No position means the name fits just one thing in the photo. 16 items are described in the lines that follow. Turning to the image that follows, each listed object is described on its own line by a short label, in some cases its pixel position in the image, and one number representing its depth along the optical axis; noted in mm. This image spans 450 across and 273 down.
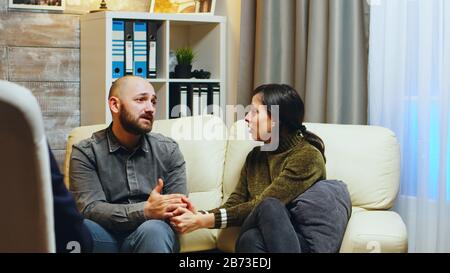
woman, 2457
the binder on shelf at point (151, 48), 3695
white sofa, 2471
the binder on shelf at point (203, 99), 3818
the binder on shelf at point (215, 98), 3854
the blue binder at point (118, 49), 3559
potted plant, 3857
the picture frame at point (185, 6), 3889
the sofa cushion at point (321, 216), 2494
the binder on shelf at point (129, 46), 3600
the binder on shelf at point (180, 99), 3783
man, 2525
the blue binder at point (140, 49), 3645
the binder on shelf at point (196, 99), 3799
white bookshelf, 3523
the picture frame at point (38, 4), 3654
